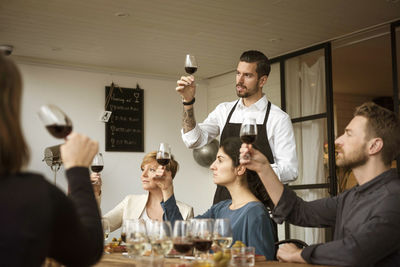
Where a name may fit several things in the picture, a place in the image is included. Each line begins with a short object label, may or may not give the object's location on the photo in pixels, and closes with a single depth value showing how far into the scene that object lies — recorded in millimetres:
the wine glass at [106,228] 2656
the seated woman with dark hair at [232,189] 2781
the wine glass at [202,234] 1923
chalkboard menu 7102
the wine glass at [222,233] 1977
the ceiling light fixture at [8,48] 5610
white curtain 6066
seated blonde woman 3768
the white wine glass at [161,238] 1891
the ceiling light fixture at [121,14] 4914
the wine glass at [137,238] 1958
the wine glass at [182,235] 1883
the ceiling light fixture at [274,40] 5852
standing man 3344
